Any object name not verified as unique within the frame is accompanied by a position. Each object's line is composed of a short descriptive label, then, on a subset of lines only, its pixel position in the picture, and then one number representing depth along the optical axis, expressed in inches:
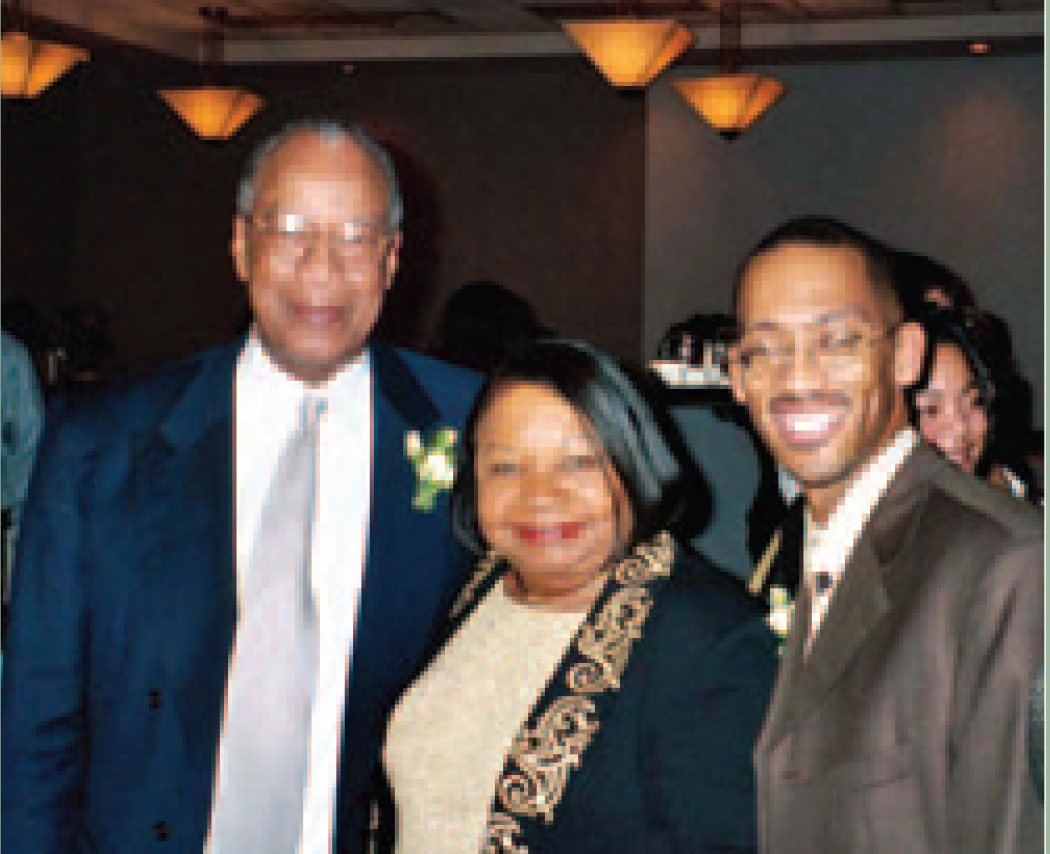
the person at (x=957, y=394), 101.3
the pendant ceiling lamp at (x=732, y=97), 324.5
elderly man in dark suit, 72.5
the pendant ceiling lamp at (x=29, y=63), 295.4
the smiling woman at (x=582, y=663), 58.6
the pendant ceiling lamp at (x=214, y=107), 356.2
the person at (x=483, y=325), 166.4
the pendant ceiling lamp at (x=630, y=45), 281.9
